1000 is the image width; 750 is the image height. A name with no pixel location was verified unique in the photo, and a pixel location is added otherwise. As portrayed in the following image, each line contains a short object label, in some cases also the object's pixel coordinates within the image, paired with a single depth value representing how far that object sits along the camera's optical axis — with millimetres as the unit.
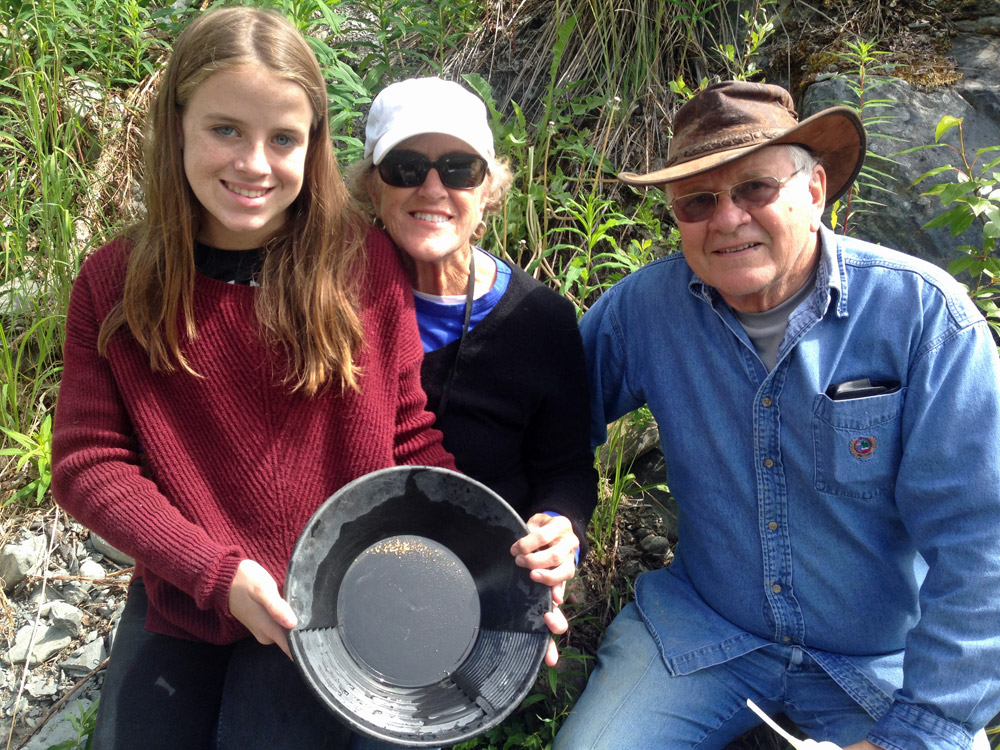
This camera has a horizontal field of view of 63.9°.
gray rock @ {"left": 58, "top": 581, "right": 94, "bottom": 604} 2727
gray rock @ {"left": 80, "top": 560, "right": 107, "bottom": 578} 2775
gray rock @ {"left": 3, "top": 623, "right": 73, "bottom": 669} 2564
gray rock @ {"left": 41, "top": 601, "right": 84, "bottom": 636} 2646
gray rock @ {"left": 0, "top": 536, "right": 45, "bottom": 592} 2738
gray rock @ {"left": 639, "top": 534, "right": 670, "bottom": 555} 2799
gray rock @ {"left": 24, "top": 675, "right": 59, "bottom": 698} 2500
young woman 1733
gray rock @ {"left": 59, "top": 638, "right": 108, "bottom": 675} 2557
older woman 1982
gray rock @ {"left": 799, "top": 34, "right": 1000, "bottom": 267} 3066
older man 1760
